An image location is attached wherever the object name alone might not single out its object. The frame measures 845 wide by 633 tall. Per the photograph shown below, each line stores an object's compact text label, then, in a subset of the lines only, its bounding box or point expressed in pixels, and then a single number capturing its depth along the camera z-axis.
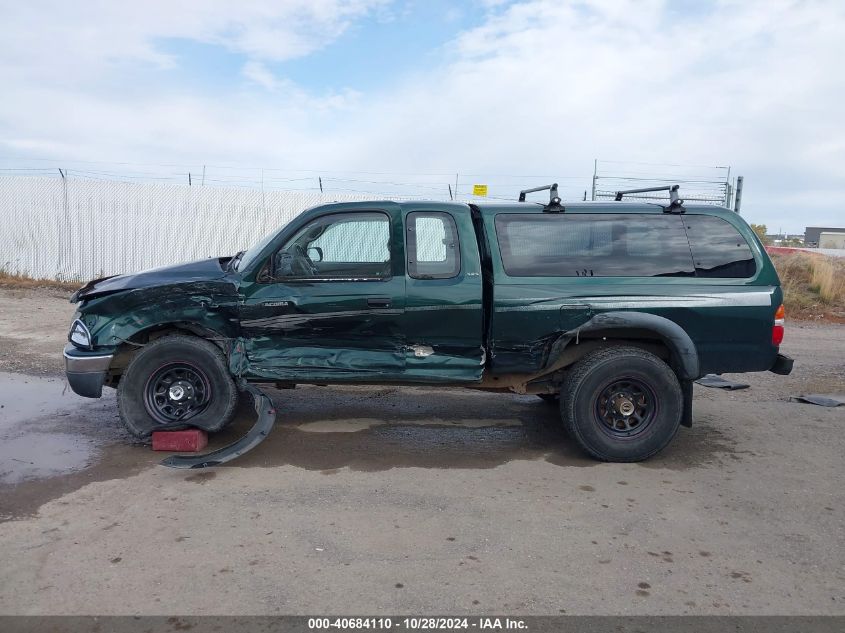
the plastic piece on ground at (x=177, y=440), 5.20
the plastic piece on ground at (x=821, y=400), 6.85
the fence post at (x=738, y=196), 12.72
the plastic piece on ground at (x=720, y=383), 7.56
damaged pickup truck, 5.18
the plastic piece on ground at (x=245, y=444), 4.69
